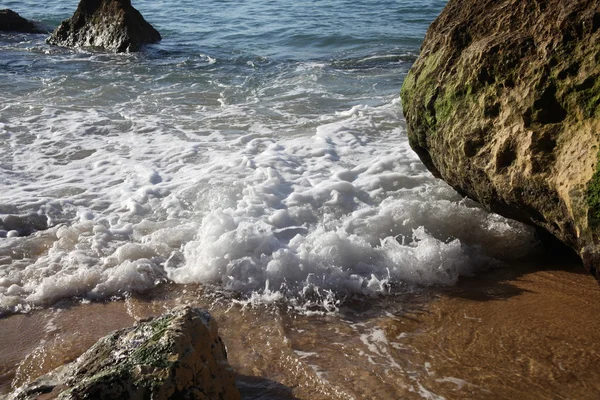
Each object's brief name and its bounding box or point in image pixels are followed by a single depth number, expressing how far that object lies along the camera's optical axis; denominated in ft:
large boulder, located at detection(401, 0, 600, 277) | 10.48
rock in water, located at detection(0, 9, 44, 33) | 47.44
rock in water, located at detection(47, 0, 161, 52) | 39.34
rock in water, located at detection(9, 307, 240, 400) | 7.81
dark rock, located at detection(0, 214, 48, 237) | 15.98
